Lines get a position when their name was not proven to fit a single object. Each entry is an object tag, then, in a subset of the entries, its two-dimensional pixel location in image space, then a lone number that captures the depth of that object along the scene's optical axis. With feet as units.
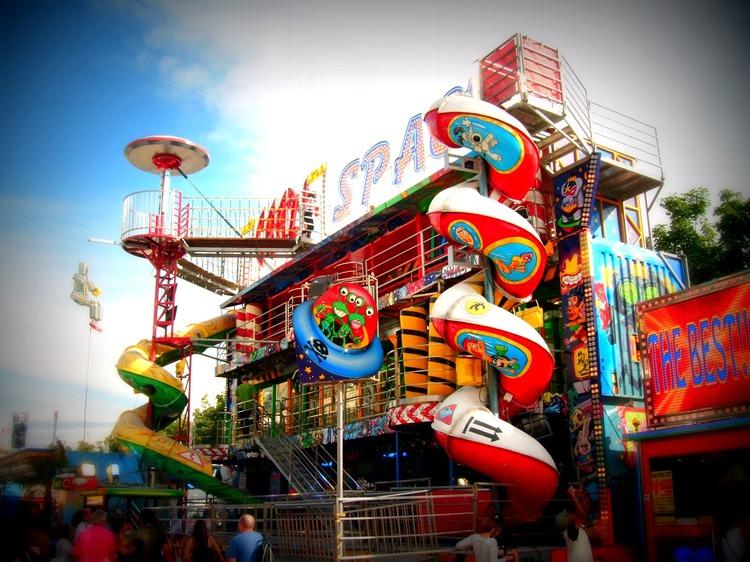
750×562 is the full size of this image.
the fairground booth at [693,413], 35.91
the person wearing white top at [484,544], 31.89
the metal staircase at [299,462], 61.31
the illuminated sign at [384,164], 61.36
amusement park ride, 42.27
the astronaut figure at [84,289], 57.36
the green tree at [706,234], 73.97
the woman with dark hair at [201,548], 30.17
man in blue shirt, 31.24
